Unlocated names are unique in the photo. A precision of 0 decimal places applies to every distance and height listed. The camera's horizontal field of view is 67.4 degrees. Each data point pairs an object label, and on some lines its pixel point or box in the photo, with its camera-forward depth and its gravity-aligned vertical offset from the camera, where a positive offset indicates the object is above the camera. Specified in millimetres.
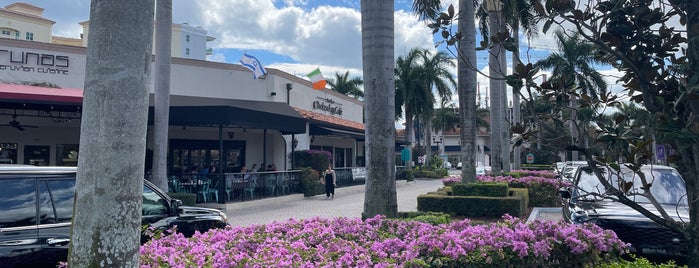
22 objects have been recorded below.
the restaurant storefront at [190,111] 17672 +2197
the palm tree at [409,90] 43156 +6816
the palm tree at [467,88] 15547 +2557
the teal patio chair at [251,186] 19438 -495
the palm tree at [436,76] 43812 +8135
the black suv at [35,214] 5297 -433
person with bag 22797 -456
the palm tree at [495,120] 21906 +2281
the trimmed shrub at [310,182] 23000 -424
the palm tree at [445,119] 70375 +7228
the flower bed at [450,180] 19953 -301
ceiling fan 18019 +1731
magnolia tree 3760 +663
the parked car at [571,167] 19302 +199
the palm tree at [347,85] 54500 +9123
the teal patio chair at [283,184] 21422 -466
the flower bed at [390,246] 4090 -657
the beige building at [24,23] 62469 +18661
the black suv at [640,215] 7285 -643
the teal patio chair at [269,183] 20484 -430
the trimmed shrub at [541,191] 18469 -660
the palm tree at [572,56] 37969 +8898
